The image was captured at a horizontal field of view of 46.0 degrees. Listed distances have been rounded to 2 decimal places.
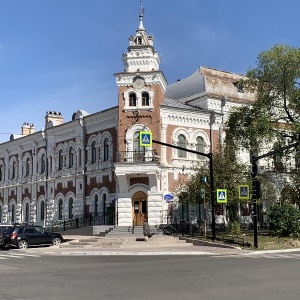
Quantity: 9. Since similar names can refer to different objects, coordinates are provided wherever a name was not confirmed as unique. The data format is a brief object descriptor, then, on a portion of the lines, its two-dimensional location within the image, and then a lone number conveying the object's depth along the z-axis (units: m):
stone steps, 22.61
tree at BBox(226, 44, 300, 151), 26.25
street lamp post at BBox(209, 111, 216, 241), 21.78
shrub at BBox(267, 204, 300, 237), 23.69
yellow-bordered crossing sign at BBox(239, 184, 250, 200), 21.22
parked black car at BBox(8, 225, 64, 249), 22.69
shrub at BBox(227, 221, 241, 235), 24.42
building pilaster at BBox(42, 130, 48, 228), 34.99
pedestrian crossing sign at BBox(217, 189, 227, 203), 21.46
